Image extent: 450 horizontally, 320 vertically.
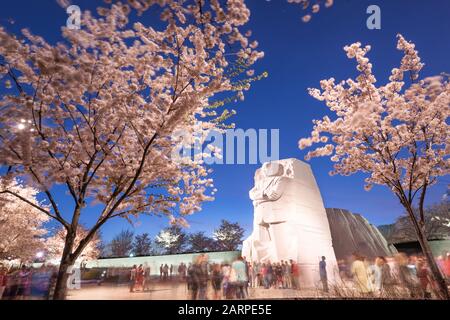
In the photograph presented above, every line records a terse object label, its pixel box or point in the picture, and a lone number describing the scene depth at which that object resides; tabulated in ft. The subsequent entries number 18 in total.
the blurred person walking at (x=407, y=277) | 25.61
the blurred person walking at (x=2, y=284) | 28.94
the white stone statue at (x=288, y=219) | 54.60
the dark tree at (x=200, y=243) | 179.77
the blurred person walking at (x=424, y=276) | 25.73
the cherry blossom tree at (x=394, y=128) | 30.91
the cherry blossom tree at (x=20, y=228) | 65.21
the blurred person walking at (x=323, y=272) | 38.04
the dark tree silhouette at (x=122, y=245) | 202.59
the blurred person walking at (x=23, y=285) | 28.48
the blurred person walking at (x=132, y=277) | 33.86
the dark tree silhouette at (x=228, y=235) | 167.53
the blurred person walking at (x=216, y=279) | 29.74
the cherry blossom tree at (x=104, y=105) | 22.33
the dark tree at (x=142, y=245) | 197.47
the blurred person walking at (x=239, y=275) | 31.36
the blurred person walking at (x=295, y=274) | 40.87
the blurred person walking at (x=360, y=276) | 28.02
